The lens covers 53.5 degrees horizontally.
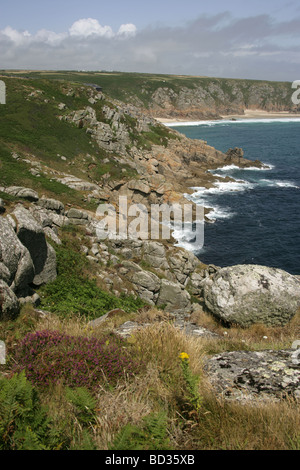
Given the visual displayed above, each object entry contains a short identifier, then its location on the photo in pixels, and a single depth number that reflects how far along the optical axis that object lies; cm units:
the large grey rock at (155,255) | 2019
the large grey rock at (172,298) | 1677
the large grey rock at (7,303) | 750
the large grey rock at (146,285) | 1633
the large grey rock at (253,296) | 1150
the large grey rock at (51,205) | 1805
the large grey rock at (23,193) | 1791
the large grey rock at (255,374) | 481
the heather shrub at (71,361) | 453
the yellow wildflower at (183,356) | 427
